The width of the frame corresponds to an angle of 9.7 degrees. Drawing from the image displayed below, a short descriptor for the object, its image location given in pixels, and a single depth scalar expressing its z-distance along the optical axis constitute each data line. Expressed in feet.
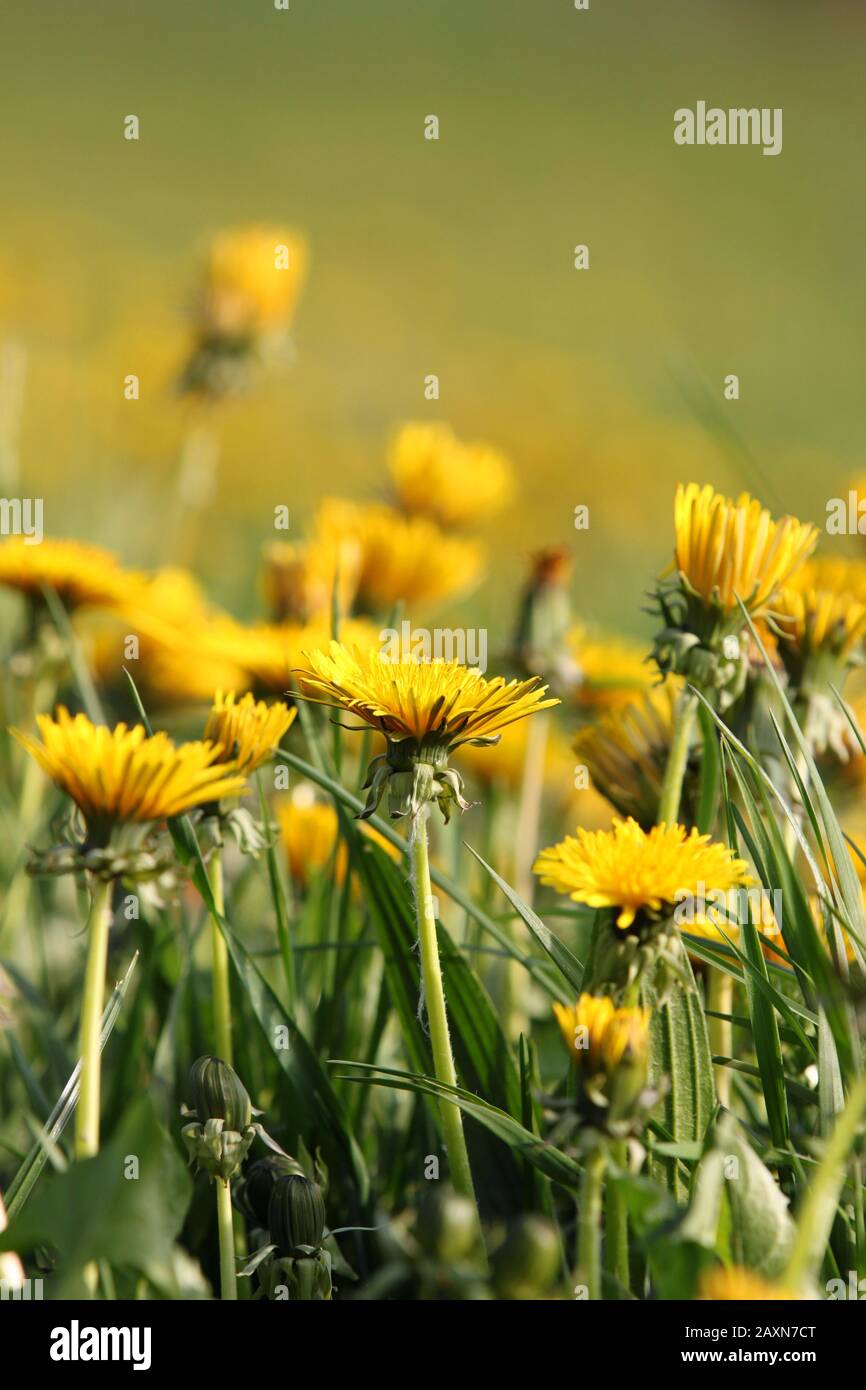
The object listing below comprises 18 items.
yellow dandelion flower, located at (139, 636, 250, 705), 3.06
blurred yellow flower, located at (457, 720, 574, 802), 3.44
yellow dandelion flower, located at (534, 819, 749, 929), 2.54
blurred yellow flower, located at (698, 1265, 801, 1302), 2.41
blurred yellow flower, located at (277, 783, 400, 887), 3.03
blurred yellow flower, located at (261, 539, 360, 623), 3.19
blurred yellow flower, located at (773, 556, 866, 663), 2.78
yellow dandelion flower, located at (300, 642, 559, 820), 2.56
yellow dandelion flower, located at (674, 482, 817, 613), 2.69
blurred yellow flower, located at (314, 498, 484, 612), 3.32
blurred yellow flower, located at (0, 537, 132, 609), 3.07
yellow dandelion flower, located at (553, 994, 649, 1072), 2.48
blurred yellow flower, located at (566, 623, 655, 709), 3.19
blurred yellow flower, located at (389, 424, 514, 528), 3.77
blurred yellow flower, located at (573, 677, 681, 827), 2.79
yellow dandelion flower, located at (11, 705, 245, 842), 2.58
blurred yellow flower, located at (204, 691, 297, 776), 2.65
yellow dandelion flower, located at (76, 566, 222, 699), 3.14
